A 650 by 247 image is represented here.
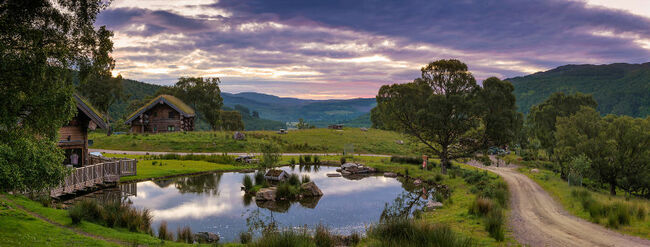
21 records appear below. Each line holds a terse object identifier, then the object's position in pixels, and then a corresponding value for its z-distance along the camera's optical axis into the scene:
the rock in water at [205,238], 14.80
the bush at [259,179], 27.08
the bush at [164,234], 14.52
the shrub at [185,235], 14.71
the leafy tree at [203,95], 74.12
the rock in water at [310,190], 24.69
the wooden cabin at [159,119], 61.66
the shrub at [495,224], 13.92
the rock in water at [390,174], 34.66
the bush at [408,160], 41.56
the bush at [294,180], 26.31
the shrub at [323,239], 12.73
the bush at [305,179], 27.58
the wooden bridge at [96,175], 20.78
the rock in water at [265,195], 23.06
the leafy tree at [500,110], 29.39
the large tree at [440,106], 30.53
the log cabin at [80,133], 23.95
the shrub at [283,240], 10.73
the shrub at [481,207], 17.73
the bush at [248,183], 25.72
